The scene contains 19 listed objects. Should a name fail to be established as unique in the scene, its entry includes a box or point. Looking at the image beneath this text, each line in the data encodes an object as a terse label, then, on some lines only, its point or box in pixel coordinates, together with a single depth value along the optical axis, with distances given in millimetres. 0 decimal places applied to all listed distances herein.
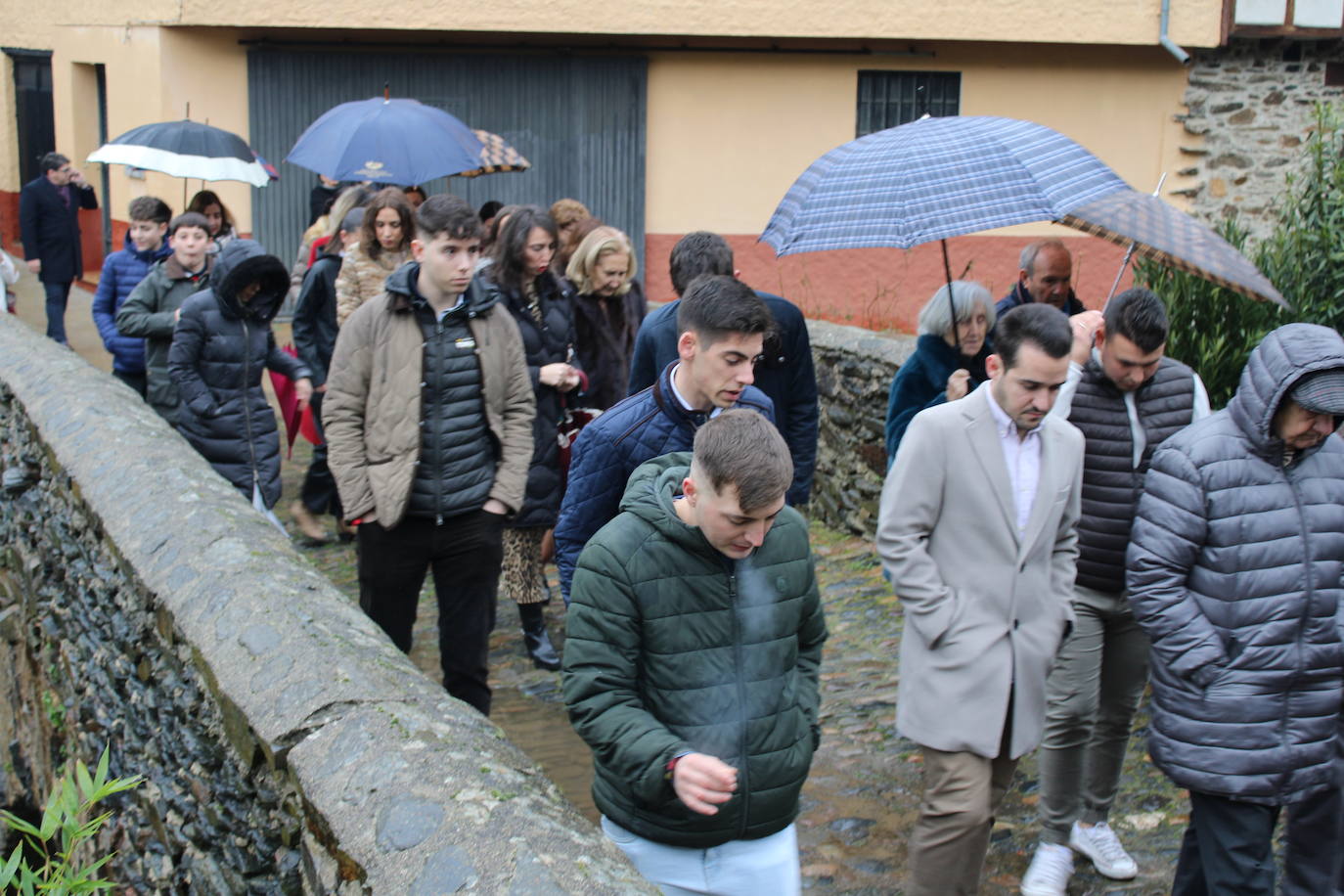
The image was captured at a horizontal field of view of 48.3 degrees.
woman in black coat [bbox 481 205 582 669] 6434
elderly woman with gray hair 5566
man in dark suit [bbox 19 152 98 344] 13867
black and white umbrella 10289
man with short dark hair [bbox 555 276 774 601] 4023
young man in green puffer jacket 3135
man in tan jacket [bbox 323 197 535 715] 5133
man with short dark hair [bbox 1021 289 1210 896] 4750
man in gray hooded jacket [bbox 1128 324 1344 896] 3977
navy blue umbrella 9336
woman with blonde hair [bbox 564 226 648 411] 6895
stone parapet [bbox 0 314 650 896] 2785
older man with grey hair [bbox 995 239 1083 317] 6164
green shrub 6824
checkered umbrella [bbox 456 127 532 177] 11147
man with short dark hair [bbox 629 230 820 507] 5422
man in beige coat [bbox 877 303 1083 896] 4172
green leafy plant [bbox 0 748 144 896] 3408
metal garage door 16516
